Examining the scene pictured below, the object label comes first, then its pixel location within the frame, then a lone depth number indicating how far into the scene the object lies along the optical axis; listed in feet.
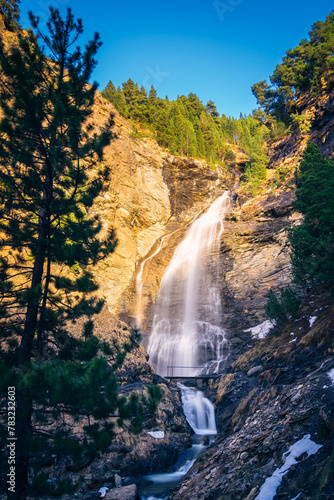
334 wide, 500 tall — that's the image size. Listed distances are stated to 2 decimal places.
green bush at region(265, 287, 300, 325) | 53.98
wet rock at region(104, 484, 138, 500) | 26.68
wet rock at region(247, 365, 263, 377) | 49.67
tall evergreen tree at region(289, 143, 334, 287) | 45.64
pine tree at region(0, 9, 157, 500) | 19.58
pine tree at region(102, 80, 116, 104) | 159.76
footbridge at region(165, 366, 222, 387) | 69.56
